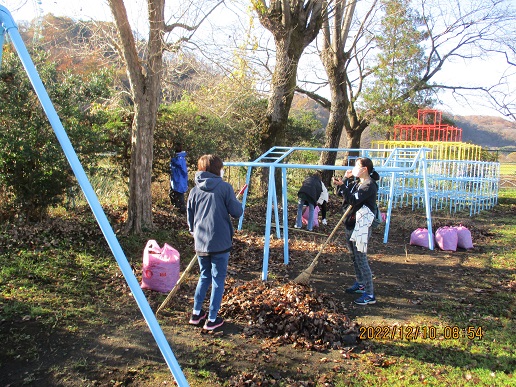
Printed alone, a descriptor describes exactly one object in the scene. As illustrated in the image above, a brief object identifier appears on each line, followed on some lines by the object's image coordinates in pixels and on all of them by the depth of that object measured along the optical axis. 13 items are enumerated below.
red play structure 16.69
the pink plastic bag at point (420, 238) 8.18
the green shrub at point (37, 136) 6.25
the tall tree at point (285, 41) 10.72
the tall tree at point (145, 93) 6.38
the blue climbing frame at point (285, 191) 5.57
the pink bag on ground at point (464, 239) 8.12
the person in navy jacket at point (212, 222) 3.96
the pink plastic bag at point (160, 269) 4.84
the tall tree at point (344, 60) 14.38
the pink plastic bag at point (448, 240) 7.93
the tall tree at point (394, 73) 16.98
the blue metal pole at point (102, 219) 2.45
